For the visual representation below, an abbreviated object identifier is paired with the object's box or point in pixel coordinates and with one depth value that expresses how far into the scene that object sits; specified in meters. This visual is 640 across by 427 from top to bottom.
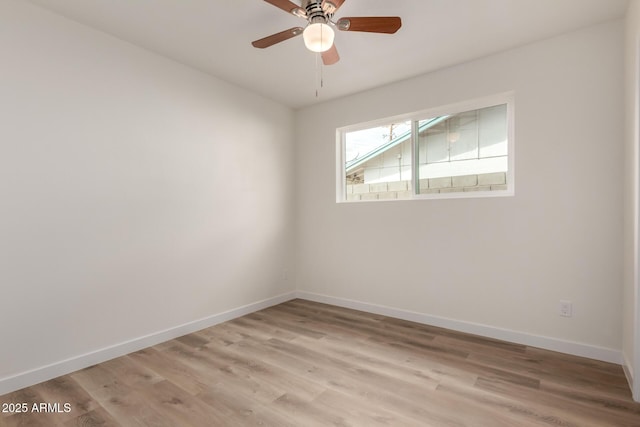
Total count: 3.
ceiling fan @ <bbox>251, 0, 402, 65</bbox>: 1.81
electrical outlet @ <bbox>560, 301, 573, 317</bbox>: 2.45
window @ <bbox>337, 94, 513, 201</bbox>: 2.86
